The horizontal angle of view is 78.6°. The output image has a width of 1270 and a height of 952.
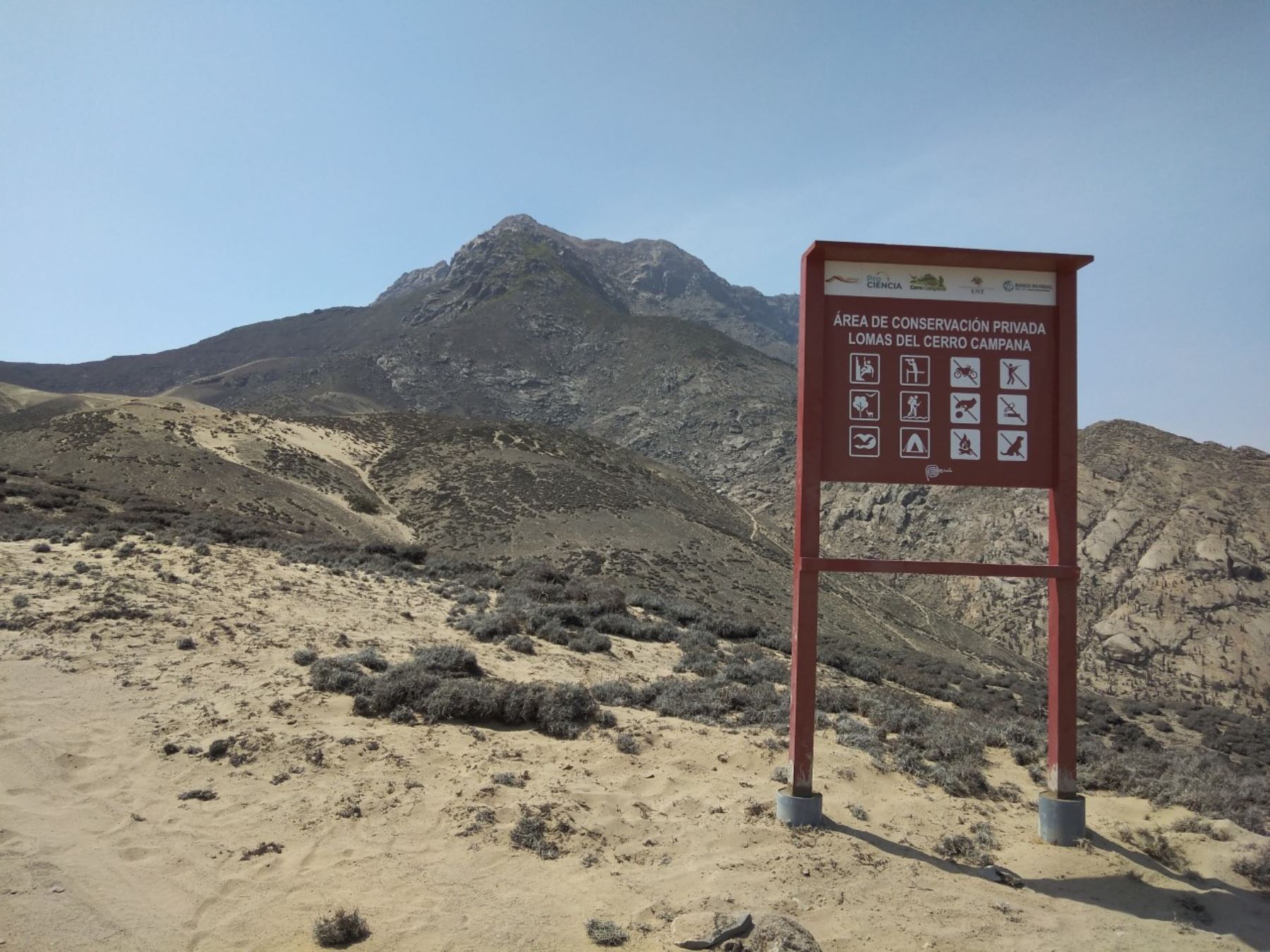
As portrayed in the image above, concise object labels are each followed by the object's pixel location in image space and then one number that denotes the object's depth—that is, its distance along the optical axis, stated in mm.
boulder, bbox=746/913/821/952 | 4605
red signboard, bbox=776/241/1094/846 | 6934
